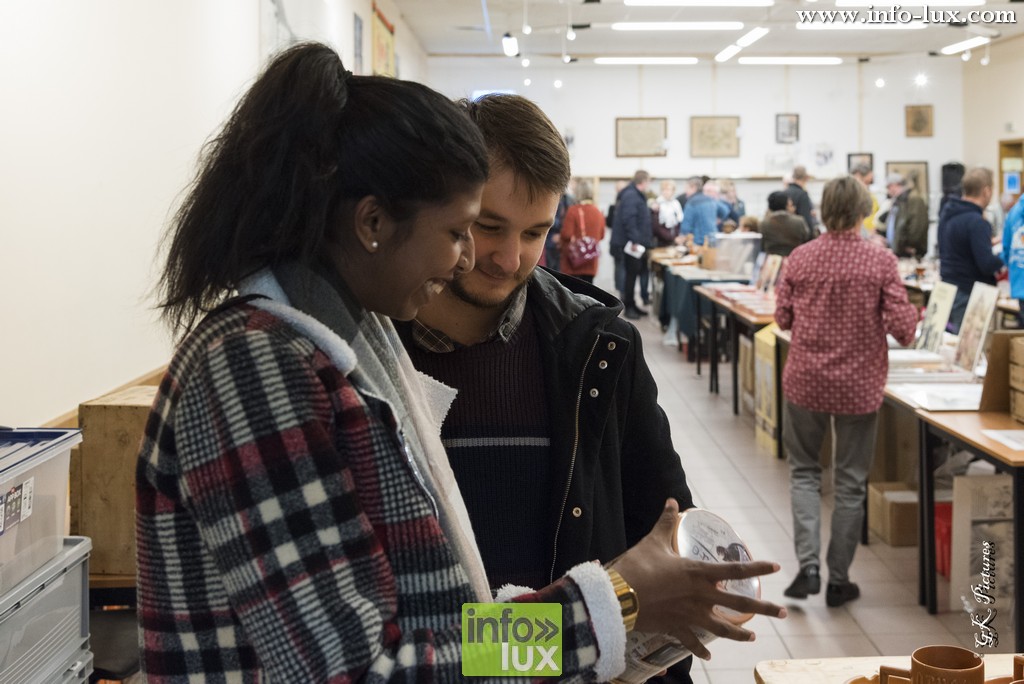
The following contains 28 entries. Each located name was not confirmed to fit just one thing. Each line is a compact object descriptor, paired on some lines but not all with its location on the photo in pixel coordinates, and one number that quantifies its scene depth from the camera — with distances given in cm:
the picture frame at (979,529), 391
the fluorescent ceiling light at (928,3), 1013
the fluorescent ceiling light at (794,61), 1655
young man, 149
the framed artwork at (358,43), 917
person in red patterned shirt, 418
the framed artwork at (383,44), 1066
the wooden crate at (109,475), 272
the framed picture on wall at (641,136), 1781
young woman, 86
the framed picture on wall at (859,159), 1778
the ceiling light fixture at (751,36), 1279
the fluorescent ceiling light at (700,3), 1141
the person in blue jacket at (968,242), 729
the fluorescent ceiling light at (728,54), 1475
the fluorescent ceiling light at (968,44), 1438
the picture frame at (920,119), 1789
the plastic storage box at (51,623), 197
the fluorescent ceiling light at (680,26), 1347
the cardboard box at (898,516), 499
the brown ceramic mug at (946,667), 147
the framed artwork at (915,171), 1781
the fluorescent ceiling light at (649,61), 1689
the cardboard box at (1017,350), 384
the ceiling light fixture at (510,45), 1192
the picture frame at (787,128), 1780
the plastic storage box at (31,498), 198
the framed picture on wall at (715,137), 1780
